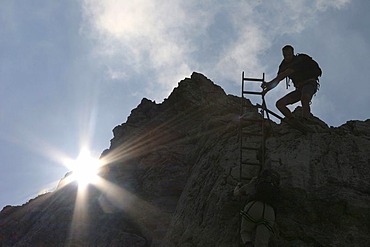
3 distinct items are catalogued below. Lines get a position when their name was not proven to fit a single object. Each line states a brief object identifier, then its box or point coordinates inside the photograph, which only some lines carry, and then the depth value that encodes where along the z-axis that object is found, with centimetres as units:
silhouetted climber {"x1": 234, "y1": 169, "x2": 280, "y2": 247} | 945
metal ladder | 1180
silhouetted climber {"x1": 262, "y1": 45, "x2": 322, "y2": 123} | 1352
